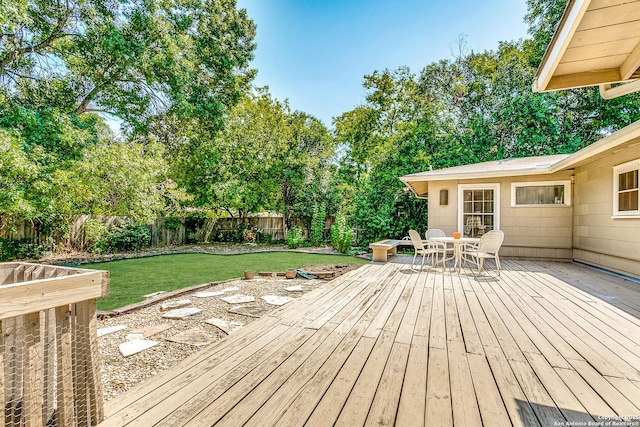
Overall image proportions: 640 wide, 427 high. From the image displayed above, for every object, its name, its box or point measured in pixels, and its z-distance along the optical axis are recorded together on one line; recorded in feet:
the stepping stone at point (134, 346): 8.92
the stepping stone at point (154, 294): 15.27
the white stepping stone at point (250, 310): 12.09
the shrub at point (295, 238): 40.34
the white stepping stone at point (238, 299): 13.87
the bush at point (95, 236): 31.71
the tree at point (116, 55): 24.27
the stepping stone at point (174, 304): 12.95
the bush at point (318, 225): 42.45
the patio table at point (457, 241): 19.27
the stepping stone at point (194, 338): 9.61
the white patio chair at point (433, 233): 22.75
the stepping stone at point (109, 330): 10.33
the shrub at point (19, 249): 27.17
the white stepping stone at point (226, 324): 10.58
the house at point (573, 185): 8.06
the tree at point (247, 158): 40.24
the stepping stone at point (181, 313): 11.93
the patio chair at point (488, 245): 17.70
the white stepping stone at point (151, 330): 10.28
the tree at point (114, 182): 24.49
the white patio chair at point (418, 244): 20.13
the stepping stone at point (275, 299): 13.56
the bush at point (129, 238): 33.60
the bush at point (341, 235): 34.78
